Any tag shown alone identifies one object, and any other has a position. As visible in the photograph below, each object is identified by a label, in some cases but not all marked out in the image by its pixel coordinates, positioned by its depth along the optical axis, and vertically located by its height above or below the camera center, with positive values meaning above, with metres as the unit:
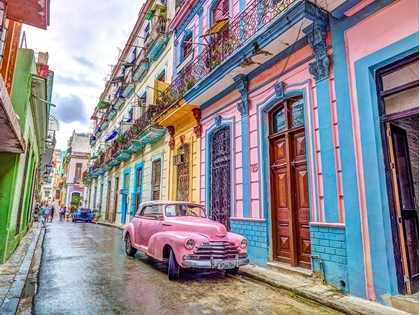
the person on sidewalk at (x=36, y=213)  26.78 -0.52
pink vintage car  5.47 -0.66
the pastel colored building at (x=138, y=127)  13.98 +4.61
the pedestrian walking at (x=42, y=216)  21.79 -0.63
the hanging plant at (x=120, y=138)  18.05 +4.53
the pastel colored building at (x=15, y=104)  5.55 +2.65
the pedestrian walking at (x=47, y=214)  25.26 -0.53
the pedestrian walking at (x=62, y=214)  28.86 -0.60
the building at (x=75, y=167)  40.78 +6.13
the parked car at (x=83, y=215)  24.36 -0.60
